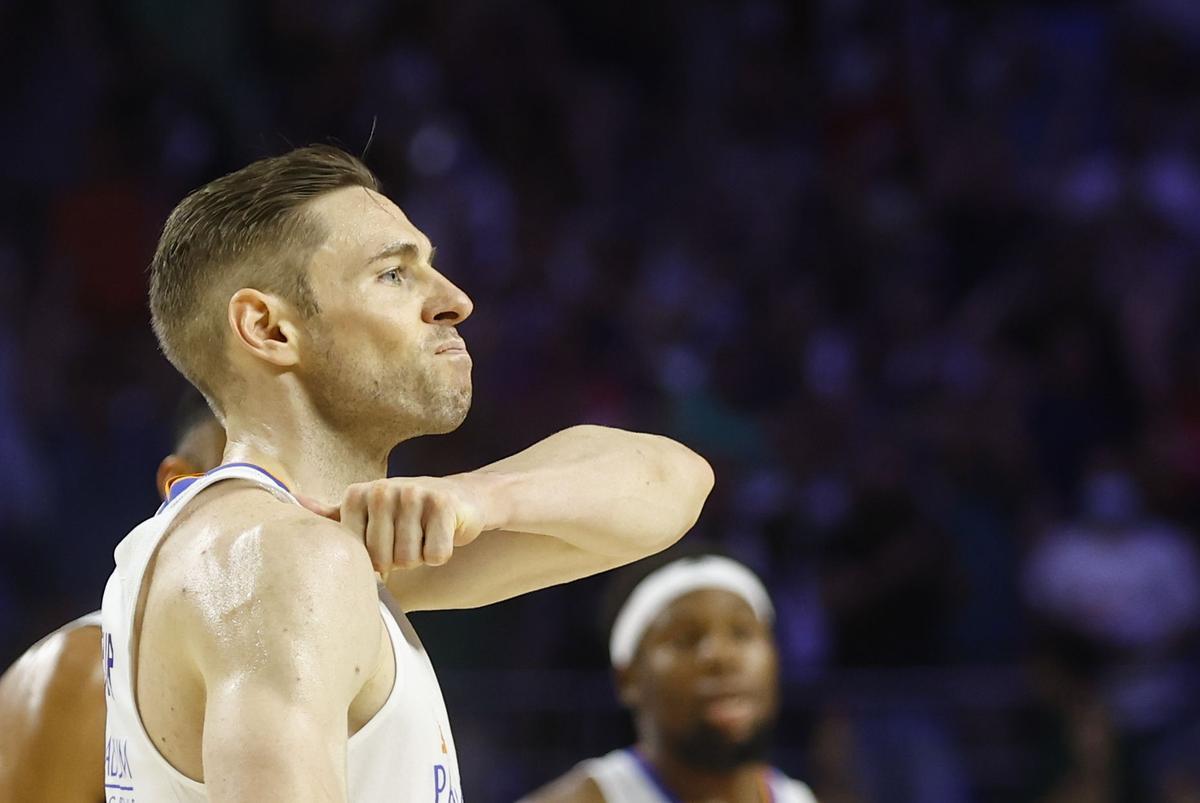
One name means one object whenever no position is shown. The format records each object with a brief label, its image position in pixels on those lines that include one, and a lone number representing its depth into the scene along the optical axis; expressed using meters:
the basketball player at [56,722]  6.25
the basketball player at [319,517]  3.80
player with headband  8.82
